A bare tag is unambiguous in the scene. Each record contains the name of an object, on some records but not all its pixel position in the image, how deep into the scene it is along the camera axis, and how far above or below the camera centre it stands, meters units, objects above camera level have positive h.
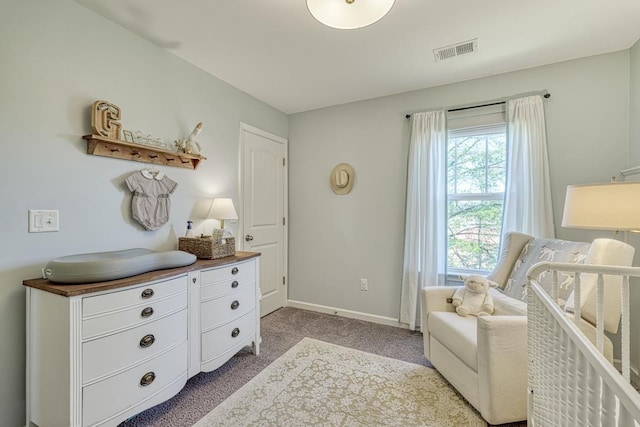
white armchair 1.53 -0.73
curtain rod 2.41 +0.98
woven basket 2.12 -0.26
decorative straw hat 3.24 +0.38
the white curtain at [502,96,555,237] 2.36 +0.34
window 2.64 +0.17
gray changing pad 1.38 -0.28
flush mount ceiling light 1.32 +0.94
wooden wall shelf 1.74 +0.40
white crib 0.60 -0.41
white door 3.01 +0.05
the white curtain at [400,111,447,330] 2.76 +0.06
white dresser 1.32 -0.69
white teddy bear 2.02 -0.61
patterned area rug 1.63 -1.16
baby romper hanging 1.96 +0.10
